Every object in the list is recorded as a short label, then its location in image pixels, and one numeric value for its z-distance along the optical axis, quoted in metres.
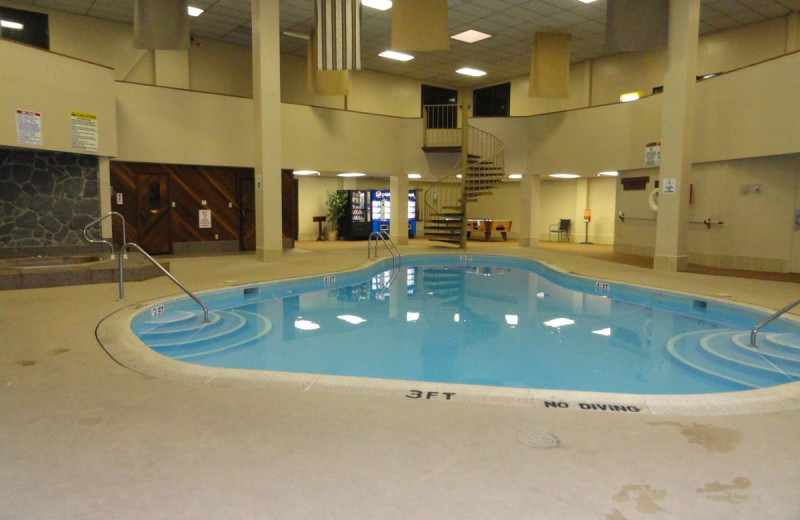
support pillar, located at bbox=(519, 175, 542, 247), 15.16
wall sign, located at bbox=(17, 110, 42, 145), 8.30
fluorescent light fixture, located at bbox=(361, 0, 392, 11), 11.46
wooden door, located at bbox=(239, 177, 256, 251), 13.13
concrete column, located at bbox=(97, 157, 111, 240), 9.98
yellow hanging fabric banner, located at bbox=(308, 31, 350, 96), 12.30
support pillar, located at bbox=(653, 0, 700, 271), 9.34
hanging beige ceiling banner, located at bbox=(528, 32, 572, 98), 12.67
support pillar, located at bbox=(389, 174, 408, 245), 15.29
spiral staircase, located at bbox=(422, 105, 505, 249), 14.12
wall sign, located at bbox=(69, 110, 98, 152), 9.13
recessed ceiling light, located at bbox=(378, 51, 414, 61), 15.17
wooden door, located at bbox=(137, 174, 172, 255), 11.56
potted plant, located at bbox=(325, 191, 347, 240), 17.27
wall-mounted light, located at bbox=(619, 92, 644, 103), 13.64
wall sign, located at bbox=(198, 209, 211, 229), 12.52
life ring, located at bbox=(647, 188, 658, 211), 11.26
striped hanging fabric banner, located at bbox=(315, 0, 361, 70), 9.36
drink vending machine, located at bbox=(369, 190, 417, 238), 17.53
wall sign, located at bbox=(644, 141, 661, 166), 11.58
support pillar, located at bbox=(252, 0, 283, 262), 10.30
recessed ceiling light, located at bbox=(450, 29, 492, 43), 13.57
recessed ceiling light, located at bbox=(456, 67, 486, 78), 16.72
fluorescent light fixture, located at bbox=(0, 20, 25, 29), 11.33
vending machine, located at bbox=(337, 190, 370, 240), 17.25
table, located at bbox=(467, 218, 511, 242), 17.98
